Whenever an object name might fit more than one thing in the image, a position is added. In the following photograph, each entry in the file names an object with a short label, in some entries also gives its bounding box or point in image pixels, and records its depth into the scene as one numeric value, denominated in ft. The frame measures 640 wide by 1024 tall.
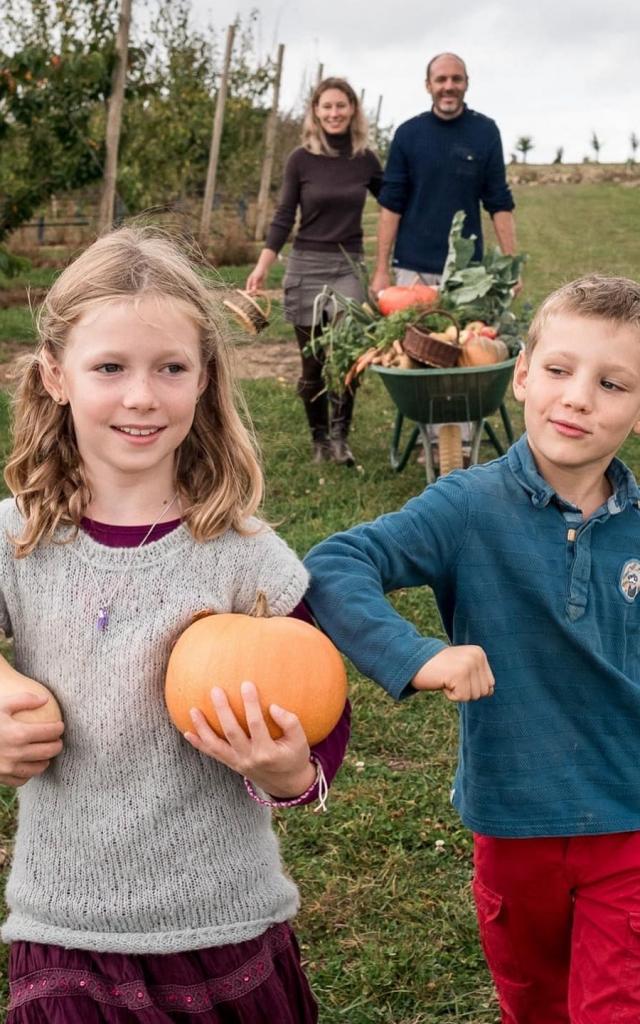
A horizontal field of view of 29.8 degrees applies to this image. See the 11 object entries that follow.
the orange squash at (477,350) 19.56
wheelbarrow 19.35
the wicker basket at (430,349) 19.29
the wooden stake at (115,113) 35.58
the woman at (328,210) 22.52
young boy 6.88
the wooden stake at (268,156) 65.16
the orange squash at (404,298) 20.56
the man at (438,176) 21.84
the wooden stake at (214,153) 55.52
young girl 5.82
